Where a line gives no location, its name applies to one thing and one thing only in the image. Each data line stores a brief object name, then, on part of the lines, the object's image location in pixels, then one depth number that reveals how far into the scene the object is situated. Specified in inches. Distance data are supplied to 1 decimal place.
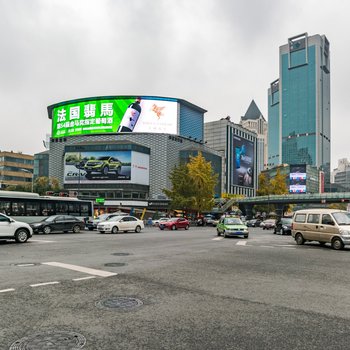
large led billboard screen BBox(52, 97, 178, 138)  4288.9
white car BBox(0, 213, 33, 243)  703.1
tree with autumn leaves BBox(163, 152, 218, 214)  2312.5
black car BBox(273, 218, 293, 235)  1241.4
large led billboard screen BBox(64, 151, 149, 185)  4015.8
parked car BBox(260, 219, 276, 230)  1937.7
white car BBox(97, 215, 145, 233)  1141.7
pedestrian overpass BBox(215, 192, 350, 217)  3548.2
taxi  983.6
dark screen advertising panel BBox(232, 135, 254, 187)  6031.0
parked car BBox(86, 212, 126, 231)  1400.1
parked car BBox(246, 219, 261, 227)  2524.6
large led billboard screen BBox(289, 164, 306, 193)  5821.9
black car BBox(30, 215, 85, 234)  1082.7
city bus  1141.7
